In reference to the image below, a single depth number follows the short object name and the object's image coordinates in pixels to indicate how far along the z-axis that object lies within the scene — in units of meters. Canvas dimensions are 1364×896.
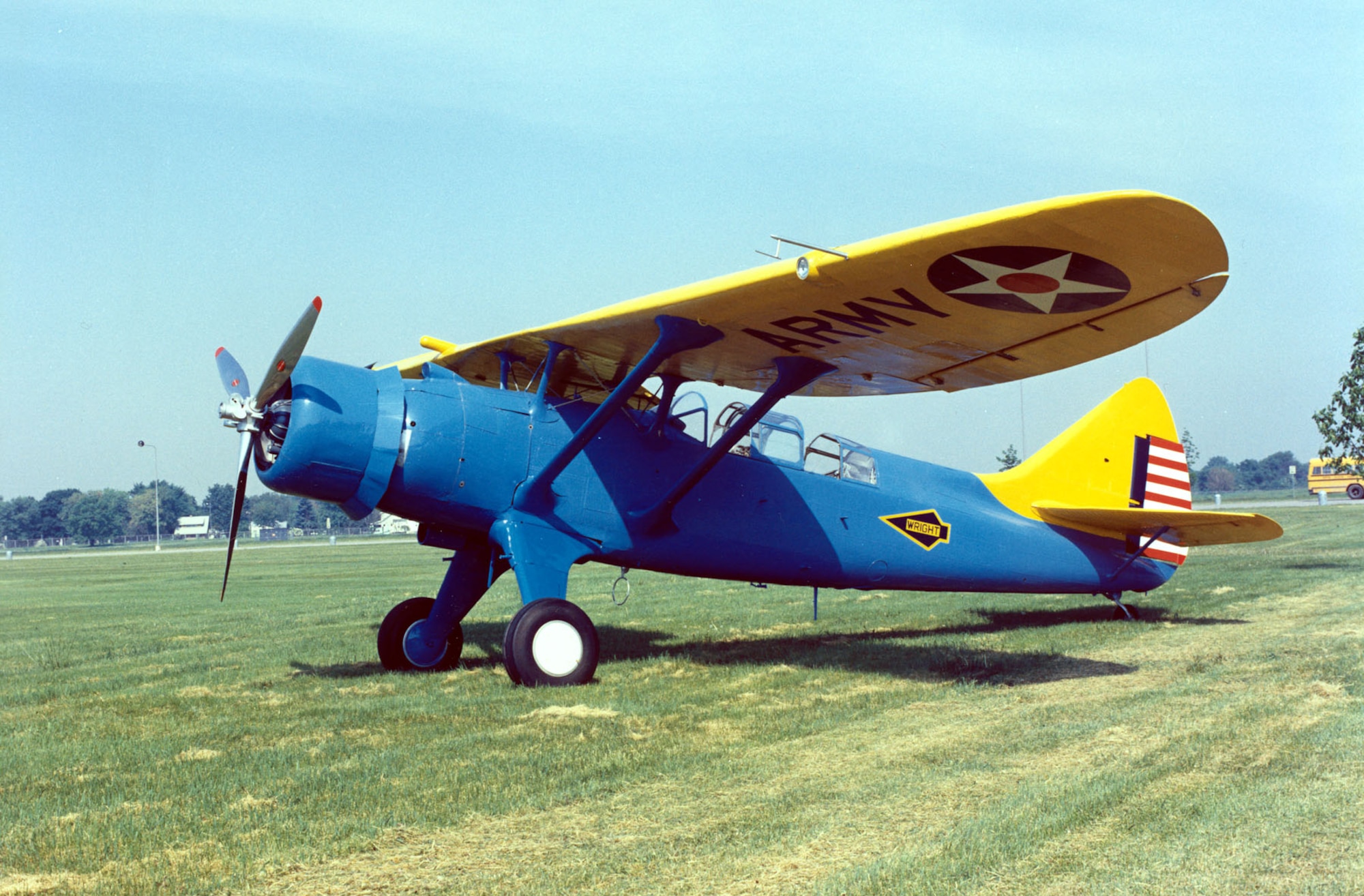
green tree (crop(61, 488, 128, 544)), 149.50
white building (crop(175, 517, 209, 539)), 152.12
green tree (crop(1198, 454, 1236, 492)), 179.00
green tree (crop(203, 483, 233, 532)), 173.88
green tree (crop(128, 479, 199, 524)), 178.12
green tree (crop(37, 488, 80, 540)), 158.38
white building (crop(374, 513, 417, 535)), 124.81
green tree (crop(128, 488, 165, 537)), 171.25
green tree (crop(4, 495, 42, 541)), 159.50
